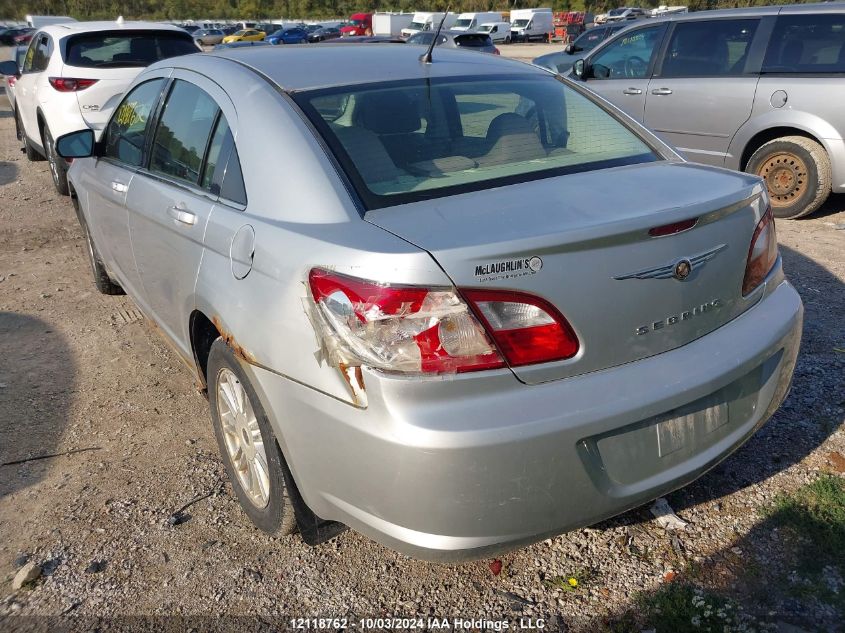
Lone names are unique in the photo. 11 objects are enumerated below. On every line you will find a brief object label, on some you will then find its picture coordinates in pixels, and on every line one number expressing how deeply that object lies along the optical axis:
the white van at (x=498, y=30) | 47.50
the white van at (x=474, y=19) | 47.96
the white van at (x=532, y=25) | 51.53
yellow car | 42.96
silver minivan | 6.27
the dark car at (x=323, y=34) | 42.25
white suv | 7.50
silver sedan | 1.95
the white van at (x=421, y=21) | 43.66
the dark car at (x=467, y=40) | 17.38
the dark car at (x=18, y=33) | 27.51
